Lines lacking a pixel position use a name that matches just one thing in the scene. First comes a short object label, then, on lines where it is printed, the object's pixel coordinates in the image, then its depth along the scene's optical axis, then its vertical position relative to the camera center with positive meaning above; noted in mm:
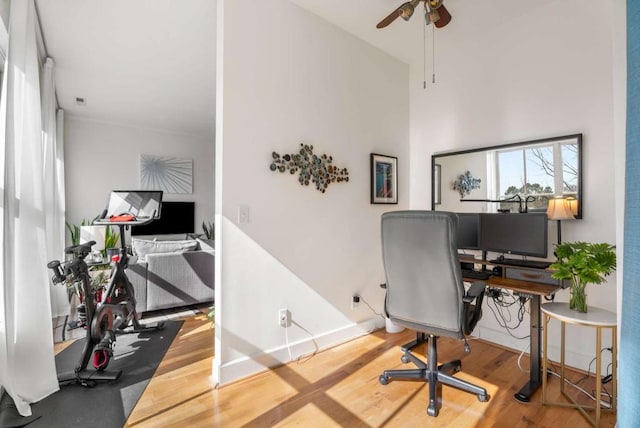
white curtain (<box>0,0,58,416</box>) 1657 -112
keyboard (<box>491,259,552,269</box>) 2191 -377
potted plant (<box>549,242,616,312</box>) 1671 -297
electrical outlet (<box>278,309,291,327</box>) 2381 -818
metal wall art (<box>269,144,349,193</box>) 2396 +372
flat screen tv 5727 -171
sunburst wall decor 5660 +738
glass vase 1764 -496
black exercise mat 1698 -1142
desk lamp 2145 +14
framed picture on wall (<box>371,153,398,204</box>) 3070 +339
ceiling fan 1881 +1286
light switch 2174 -13
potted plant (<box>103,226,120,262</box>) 4852 -415
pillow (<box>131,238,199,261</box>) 3662 -422
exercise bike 2041 -788
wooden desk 1950 -730
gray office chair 1711 -445
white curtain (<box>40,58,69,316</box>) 3088 +256
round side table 1615 -632
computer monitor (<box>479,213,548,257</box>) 2221 -163
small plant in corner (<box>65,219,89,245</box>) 4875 -316
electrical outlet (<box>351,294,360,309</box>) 2895 -834
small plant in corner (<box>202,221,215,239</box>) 6152 -351
